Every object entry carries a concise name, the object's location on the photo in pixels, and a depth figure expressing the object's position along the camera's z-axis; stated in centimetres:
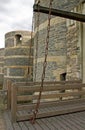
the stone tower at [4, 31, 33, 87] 1061
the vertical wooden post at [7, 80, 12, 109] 303
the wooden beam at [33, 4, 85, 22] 306
